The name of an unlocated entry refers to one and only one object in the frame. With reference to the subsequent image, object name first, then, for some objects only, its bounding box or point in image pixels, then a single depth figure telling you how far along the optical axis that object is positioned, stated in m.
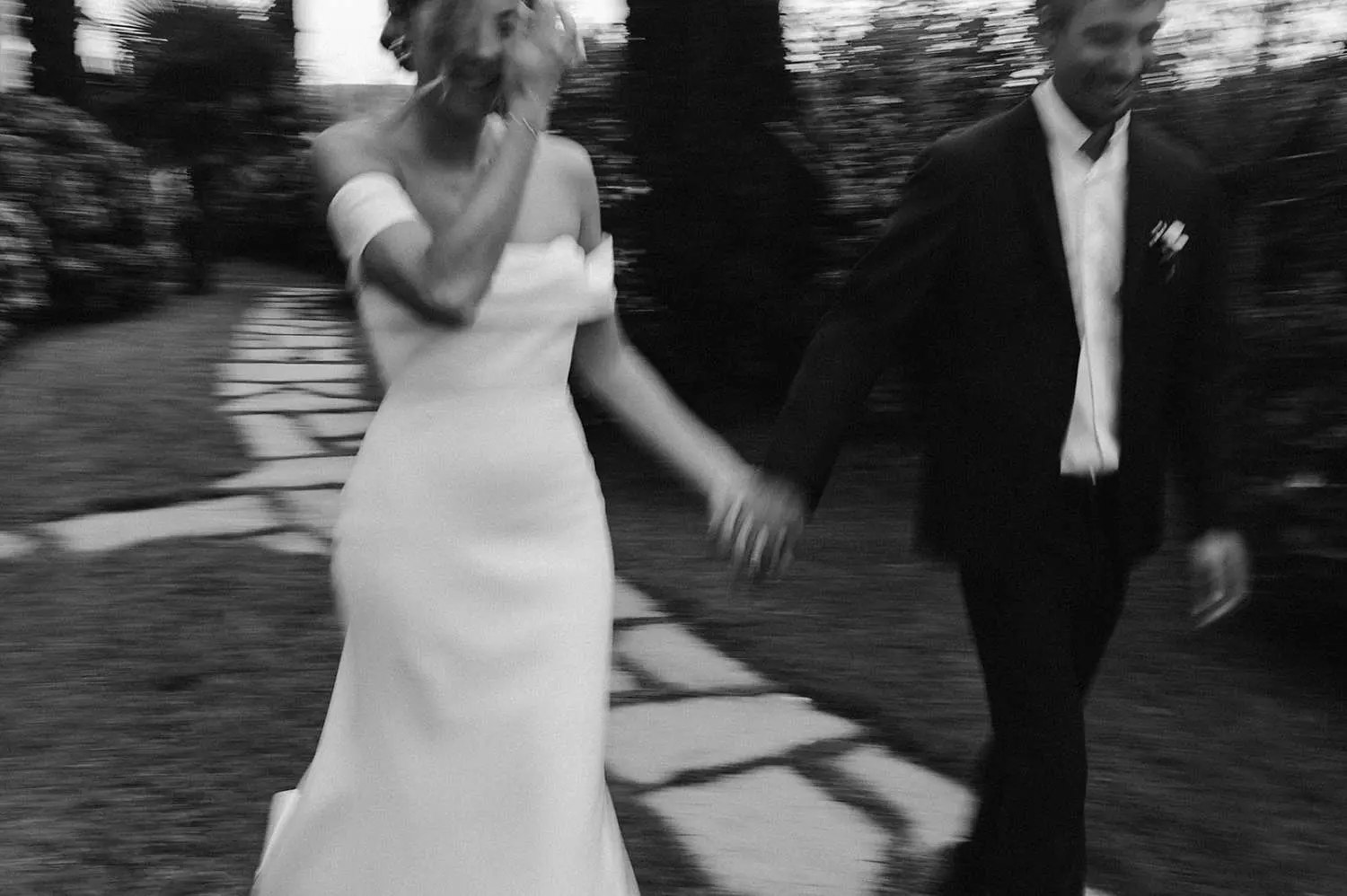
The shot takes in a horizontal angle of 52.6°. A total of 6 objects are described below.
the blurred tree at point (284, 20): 17.92
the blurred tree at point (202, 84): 16.33
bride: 2.04
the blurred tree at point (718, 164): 6.75
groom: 2.31
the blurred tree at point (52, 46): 13.08
